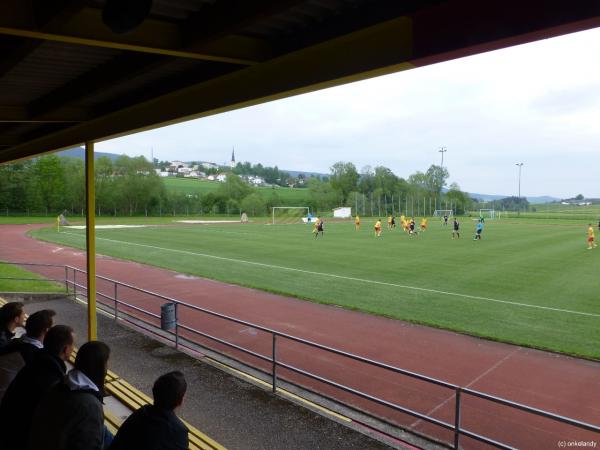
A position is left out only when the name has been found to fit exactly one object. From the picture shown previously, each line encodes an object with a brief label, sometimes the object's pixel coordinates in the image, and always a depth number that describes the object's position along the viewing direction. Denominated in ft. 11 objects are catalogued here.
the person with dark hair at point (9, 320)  14.92
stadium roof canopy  8.56
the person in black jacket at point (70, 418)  8.60
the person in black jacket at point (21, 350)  13.20
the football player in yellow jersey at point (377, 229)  122.01
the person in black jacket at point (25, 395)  10.46
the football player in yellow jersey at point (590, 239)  92.48
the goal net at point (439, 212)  316.15
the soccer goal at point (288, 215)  221.66
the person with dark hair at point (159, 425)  8.43
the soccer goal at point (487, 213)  302.99
